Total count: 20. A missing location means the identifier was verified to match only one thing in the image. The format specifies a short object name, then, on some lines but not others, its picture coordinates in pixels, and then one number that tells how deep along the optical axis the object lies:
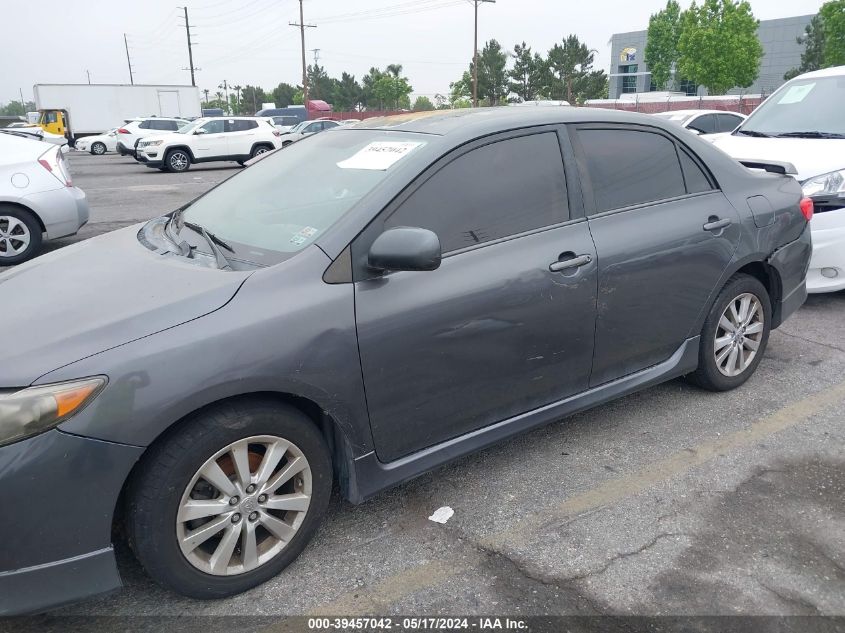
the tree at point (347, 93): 94.69
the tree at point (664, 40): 60.53
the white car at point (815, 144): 5.22
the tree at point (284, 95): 106.12
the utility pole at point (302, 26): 51.40
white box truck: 37.68
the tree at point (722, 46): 48.94
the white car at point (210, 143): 20.55
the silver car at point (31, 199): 7.28
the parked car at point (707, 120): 12.55
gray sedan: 2.05
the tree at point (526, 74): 76.12
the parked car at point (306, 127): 26.35
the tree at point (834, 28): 40.69
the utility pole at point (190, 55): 64.81
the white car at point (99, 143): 33.69
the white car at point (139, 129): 27.70
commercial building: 71.19
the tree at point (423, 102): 112.60
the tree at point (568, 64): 74.94
